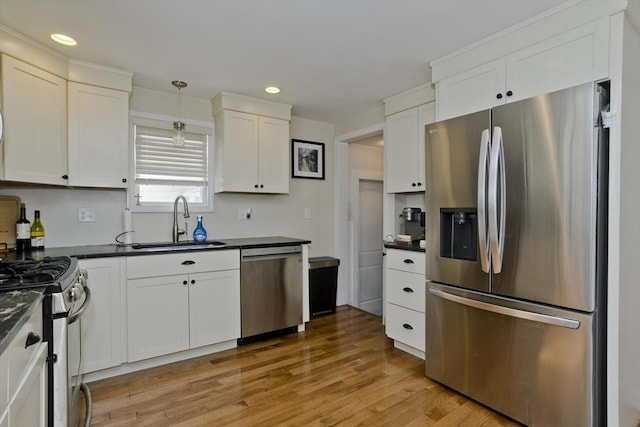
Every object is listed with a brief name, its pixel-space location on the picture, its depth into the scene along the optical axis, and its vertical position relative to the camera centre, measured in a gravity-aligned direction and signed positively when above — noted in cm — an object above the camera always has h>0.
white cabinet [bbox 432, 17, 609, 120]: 170 +86
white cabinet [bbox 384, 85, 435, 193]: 298 +69
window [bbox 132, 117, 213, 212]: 305 +44
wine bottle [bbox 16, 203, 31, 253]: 234 -16
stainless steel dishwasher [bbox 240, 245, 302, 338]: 297 -71
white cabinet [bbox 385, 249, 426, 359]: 265 -73
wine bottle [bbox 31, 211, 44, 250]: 242 -16
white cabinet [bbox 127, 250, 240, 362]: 250 -73
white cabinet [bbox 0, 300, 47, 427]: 85 -51
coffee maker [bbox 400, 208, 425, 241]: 332 -10
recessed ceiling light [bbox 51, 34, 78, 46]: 212 +113
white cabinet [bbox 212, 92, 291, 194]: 319 +68
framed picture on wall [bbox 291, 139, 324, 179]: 395 +65
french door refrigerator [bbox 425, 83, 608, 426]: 163 -24
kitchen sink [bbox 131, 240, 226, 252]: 269 -29
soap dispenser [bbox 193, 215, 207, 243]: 315 -20
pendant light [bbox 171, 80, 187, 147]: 283 +80
